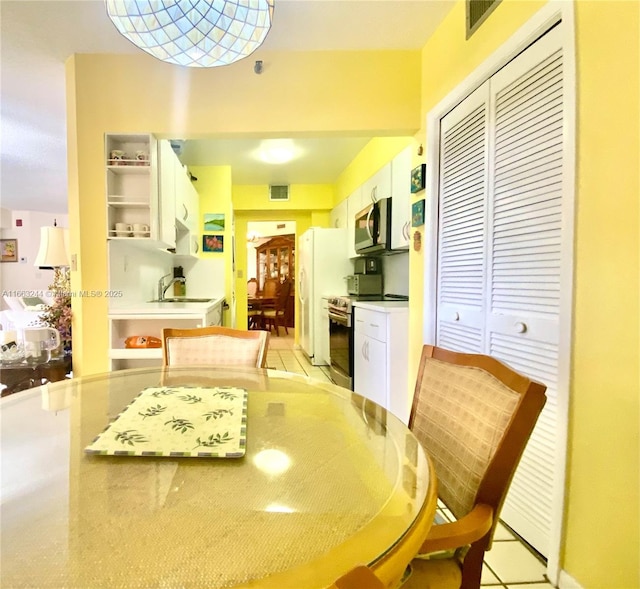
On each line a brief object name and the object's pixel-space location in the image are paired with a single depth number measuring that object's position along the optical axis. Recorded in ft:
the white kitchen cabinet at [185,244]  12.76
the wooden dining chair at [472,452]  2.56
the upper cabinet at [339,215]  15.35
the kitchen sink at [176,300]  12.17
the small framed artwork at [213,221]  14.42
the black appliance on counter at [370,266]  13.11
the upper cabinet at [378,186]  10.62
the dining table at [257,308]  24.88
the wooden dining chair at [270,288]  29.12
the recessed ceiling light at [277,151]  12.15
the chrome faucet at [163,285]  12.39
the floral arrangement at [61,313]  7.81
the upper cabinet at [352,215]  13.53
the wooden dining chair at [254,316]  24.74
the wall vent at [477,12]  5.32
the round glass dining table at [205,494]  1.62
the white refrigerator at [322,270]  14.96
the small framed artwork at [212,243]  14.51
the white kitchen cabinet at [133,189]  7.52
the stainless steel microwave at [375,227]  10.37
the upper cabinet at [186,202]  10.29
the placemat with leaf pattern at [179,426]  2.64
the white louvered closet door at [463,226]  5.79
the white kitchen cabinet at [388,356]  8.46
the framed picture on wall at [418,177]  7.40
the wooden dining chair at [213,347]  5.71
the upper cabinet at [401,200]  9.43
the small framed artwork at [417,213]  7.45
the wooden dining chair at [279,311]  24.49
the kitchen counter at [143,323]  7.57
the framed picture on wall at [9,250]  23.77
